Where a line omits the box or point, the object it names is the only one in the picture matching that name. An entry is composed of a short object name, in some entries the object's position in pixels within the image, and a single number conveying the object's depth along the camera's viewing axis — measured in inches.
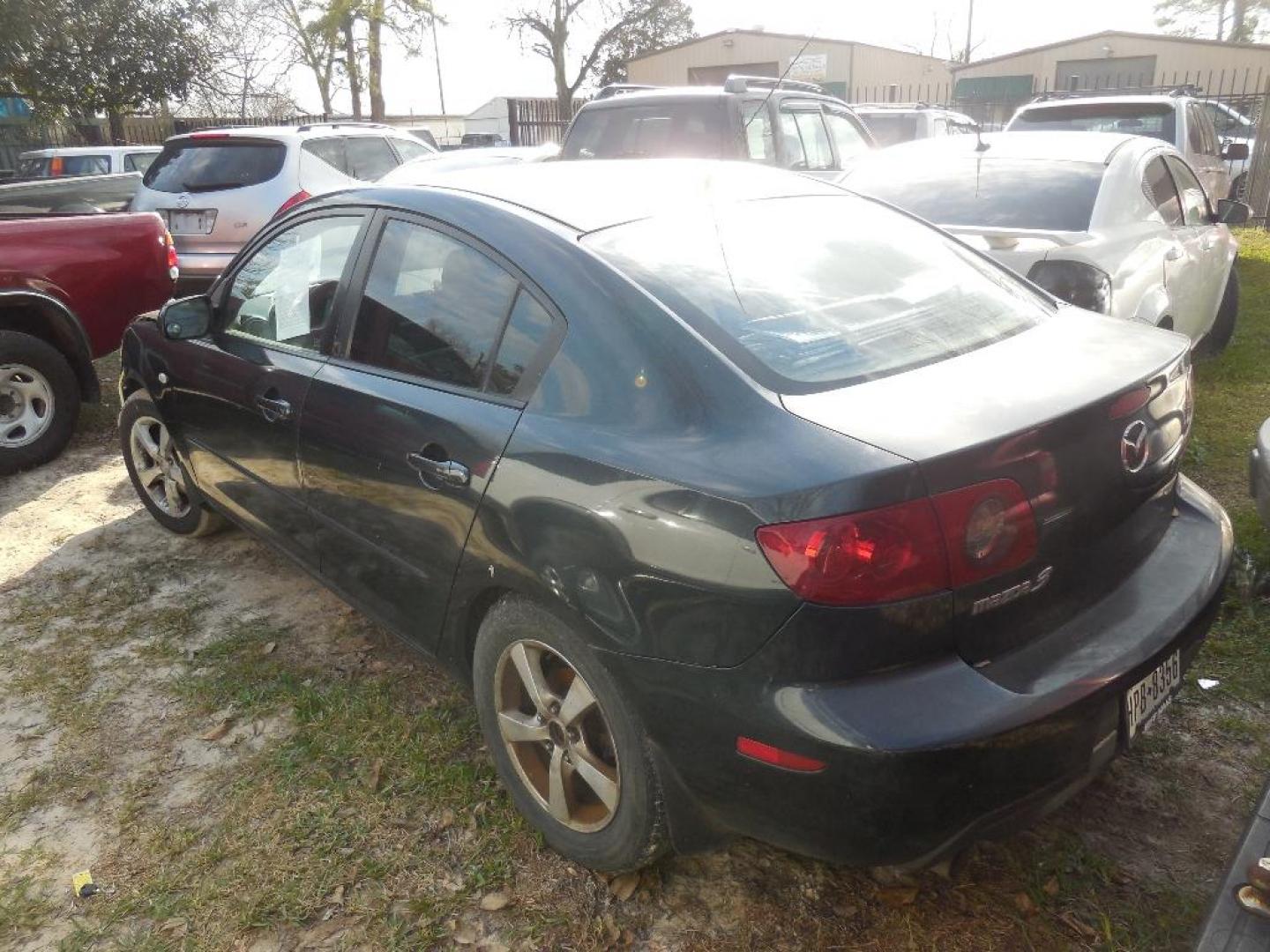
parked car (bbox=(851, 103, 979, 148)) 529.3
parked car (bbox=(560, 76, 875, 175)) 301.7
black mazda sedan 72.9
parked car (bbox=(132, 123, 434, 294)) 320.2
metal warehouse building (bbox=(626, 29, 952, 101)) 1493.6
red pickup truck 217.3
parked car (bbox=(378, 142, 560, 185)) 369.2
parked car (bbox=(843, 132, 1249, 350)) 186.4
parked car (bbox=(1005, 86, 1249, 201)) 375.9
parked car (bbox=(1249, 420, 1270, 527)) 124.0
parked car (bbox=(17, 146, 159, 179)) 506.0
